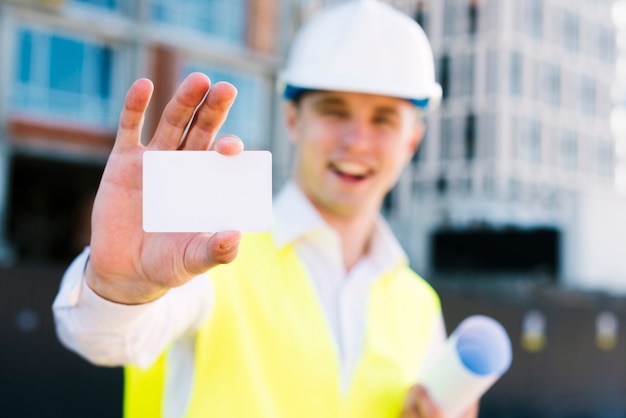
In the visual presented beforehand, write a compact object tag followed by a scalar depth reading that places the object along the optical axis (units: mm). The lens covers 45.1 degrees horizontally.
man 1408
